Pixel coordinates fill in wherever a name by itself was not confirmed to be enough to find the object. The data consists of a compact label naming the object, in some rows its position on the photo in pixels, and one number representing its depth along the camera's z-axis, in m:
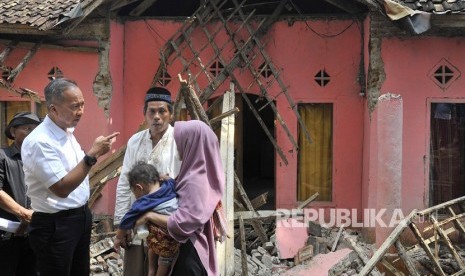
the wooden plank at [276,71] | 8.43
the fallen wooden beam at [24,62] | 7.98
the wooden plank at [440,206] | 5.79
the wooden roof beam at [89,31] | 8.54
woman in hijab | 3.16
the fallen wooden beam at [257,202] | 7.26
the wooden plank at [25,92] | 7.43
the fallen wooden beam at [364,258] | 5.95
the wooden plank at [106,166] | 6.59
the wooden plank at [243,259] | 6.15
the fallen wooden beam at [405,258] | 5.53
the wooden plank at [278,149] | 8.40
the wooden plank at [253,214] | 7.16
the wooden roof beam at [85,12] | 7.95
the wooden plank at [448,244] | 5.80
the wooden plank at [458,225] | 6.04
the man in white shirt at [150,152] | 3.68
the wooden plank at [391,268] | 5.80
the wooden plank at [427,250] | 5.57
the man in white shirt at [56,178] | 3.32
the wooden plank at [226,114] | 6.03
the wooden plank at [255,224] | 7.08
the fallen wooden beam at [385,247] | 5.46
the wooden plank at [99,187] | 7.07
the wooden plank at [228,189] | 5.73
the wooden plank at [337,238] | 7.44
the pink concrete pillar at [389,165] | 7.64
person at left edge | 4.10
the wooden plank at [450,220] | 5.83
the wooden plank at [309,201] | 8.09
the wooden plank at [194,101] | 5.71
